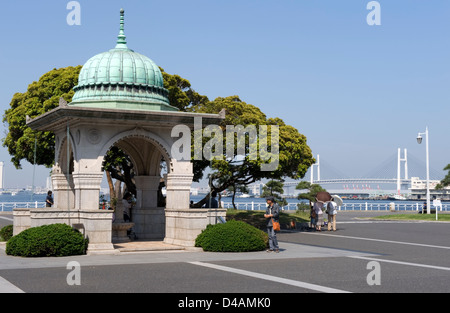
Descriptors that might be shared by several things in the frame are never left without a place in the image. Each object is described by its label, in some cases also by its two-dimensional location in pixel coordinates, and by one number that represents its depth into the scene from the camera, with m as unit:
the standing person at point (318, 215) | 30.14
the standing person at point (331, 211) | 30.22
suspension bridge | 115.61
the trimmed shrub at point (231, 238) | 17.75
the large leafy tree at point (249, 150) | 28.00
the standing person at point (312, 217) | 30.42
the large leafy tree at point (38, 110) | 29.53
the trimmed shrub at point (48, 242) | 15.98
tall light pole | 47.31
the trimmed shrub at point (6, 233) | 21.22
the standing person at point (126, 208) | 22.66
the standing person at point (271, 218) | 17.80
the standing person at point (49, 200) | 27.41
